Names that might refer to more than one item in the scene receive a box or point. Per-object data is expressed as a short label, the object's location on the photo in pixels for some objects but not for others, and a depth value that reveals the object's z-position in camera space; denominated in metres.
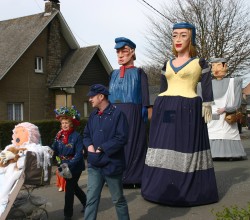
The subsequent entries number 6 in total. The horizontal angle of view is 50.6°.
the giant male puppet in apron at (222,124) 5.83
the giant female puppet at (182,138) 3.40
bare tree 13.54
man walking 2.60
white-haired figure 2.62
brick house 13.08
